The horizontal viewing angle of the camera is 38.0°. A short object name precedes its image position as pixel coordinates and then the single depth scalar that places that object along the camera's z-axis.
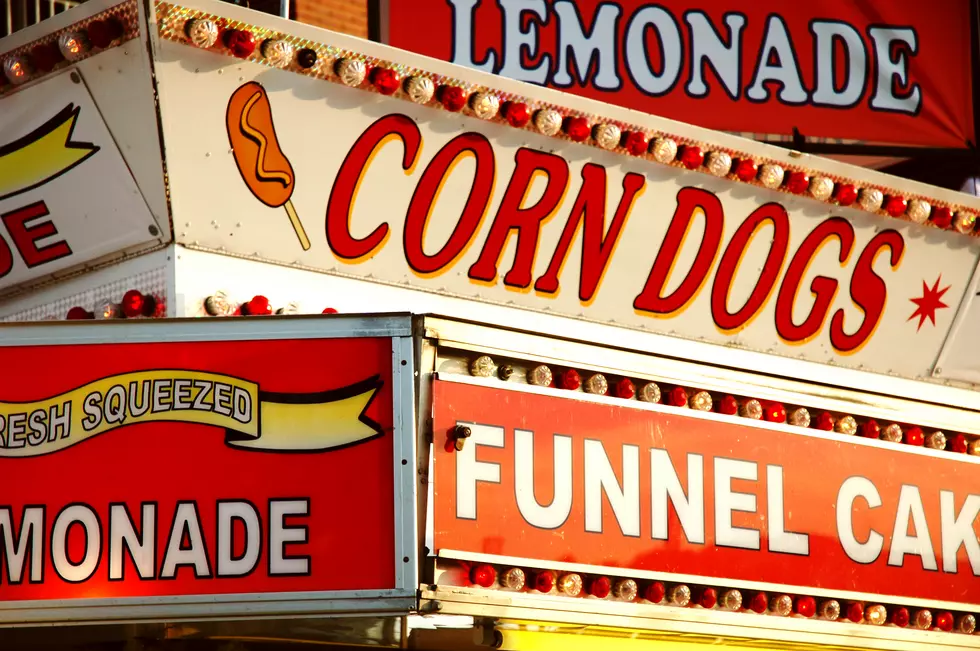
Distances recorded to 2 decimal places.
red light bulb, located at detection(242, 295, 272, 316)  4.48
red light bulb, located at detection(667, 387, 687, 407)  5.14
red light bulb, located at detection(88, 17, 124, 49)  4.27
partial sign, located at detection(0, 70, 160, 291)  4.45
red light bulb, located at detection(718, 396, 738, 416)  5.30
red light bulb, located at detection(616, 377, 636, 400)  4.98
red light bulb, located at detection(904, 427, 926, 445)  5.91
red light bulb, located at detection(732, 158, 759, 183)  5.39
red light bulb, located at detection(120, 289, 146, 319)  4.44
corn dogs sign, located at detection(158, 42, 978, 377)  4.45
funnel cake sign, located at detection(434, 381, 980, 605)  4.52
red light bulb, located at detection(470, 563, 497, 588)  4.41
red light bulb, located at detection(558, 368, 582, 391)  4.81
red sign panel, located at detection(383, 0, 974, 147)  6.36
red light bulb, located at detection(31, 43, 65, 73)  4.43
